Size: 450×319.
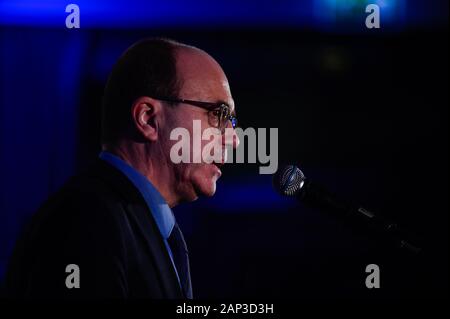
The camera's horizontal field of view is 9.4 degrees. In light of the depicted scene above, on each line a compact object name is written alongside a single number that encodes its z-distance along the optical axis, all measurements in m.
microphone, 4.12
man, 4.03
